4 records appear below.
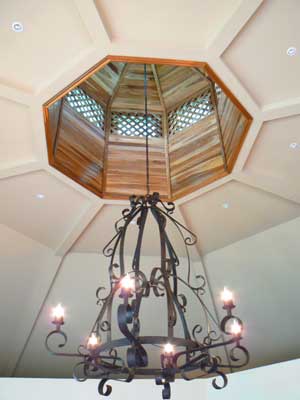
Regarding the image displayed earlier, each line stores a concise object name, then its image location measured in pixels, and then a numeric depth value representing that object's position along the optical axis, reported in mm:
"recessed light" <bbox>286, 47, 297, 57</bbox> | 3209
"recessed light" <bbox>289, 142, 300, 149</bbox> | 4085
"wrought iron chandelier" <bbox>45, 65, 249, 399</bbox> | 2355
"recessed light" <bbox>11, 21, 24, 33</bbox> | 2955
